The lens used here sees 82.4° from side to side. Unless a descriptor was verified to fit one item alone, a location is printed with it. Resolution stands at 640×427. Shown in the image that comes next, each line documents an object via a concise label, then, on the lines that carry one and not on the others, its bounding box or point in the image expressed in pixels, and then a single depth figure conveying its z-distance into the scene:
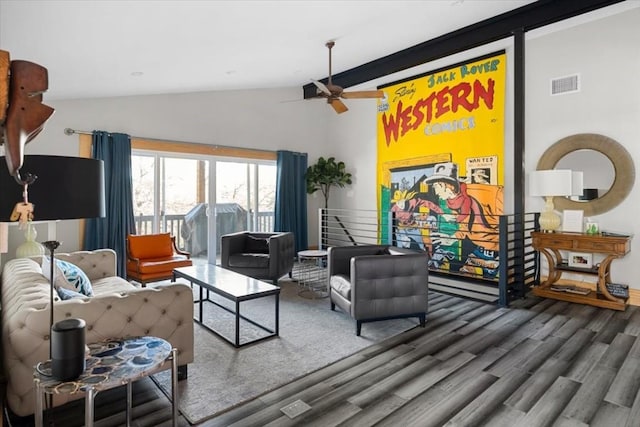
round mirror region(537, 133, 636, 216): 4.12
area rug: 2.31
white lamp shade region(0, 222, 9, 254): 1.66
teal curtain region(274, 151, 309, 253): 7.01
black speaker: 1.42
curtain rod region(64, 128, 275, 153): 4.86
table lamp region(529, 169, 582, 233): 4.10
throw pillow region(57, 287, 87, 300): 2.22
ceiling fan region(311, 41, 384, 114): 4.35
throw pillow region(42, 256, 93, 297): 2.48
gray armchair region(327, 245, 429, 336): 3.28
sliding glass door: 5.73
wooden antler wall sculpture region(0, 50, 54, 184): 0.69
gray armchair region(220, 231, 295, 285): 4.86
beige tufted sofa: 1.79
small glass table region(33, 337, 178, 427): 1.41
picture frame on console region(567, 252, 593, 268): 4.25
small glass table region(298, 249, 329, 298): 4.78
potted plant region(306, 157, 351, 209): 7.20
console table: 3.80
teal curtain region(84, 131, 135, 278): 5.01
